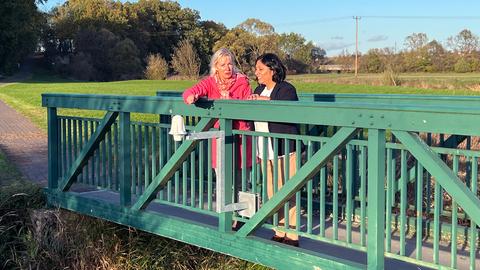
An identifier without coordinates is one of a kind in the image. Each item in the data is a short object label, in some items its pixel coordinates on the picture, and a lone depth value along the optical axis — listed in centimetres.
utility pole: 7551
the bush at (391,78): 4106
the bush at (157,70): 7775
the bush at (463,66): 6494
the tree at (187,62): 7175
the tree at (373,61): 7481
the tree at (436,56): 6981
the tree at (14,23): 3567
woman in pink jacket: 519
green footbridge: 381
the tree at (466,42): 7281
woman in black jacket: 489
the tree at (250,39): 7156
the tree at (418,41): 7332
